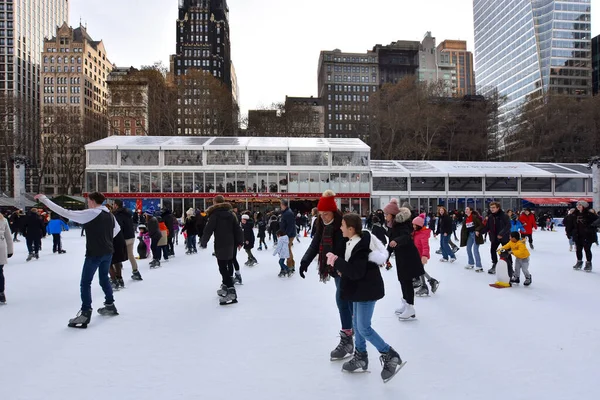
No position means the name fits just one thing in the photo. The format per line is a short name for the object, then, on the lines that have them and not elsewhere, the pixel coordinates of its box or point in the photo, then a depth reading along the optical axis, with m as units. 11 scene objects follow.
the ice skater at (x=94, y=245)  4.57
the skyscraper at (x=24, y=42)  88.88
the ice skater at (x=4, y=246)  5.61
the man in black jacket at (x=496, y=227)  7.72
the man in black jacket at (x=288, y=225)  8.27
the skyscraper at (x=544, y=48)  83.38
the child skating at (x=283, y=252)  8.16
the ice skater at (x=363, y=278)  3.00
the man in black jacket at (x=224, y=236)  5.61
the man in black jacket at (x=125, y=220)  7.04
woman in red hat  3.61
